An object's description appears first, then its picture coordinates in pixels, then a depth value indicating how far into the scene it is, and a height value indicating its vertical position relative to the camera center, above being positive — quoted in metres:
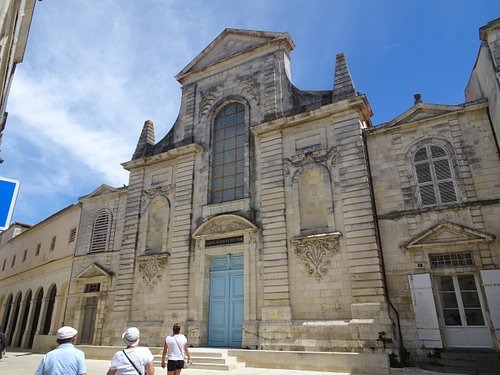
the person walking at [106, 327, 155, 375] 3.70 -0.27
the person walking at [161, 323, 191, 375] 6.30 -0.35
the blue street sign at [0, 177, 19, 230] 3.77 +1.29
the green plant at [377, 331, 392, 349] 9.34 -0.24
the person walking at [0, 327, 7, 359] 9.02 -0.25
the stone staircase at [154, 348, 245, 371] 9.90 -0.76
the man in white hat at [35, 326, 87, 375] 3.27 -0.23
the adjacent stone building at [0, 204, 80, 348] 18.19 +2.92
